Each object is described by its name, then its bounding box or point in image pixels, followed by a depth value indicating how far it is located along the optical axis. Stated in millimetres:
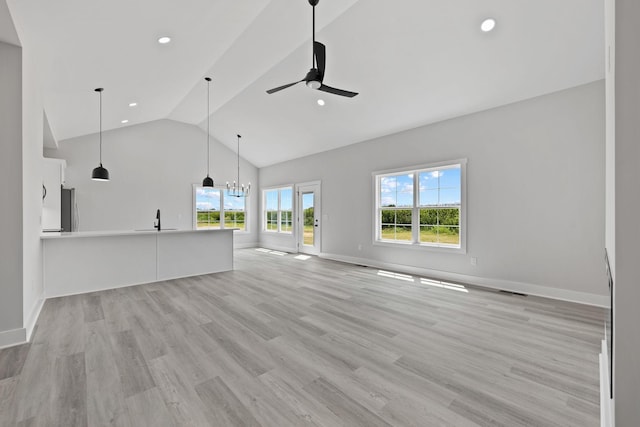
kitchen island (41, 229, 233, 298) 4262
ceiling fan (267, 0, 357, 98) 2951
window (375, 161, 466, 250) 5219
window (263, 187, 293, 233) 9266
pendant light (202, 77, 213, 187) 6057
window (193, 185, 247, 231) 9016
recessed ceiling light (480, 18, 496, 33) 3298
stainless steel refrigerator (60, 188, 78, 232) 5969
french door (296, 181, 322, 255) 8094
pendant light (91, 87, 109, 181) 5058
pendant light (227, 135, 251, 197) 9375
